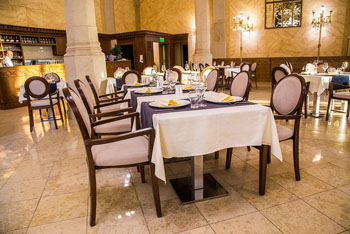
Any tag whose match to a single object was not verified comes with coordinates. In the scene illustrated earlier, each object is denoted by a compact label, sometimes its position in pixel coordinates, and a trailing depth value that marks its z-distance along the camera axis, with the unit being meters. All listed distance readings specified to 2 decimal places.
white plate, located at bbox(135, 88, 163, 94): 2.95
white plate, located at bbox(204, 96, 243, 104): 2.17
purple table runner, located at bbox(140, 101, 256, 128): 1.98
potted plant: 9.02
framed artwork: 10.31
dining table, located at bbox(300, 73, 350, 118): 4.56
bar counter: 7.07
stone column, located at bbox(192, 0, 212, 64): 9.51
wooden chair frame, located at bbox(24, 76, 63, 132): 4.61
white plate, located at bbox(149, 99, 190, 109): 2.05
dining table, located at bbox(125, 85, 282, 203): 1.77
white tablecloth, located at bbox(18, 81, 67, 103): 5.63
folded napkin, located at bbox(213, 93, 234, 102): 2.18
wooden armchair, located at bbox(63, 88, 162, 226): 1.80
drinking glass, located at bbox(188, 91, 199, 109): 2.05
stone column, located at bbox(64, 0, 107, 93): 5.39
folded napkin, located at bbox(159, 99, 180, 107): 2.08
